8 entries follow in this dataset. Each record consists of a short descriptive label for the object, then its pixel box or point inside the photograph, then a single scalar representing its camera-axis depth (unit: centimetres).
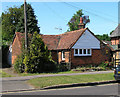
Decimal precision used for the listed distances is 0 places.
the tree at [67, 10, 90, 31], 6251
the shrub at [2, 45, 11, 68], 3575
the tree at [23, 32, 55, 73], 1873
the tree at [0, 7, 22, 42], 4981
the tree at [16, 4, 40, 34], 4025
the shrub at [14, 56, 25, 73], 1933
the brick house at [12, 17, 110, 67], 2373
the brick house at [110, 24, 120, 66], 4112
